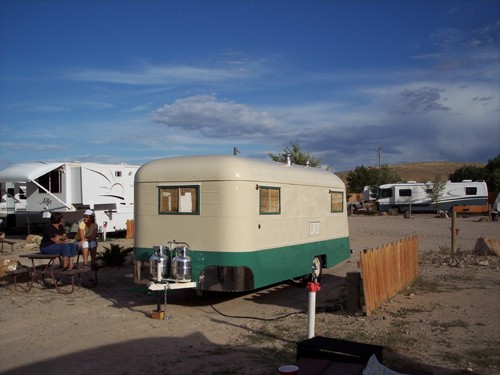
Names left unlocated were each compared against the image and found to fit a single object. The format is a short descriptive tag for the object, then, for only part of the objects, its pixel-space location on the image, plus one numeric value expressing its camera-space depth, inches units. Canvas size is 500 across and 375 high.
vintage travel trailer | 327.6
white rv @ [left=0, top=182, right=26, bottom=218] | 868.0
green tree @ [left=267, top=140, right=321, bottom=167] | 1156.0
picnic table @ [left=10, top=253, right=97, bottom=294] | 392.5
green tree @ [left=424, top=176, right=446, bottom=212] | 1512.1
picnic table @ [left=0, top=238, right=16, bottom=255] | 668.8
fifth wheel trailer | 767.7
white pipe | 248.2
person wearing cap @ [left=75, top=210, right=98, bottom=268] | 440.8
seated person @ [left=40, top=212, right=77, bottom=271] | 402.3
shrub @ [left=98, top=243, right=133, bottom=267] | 530.6
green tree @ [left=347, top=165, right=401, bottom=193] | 2282.2
